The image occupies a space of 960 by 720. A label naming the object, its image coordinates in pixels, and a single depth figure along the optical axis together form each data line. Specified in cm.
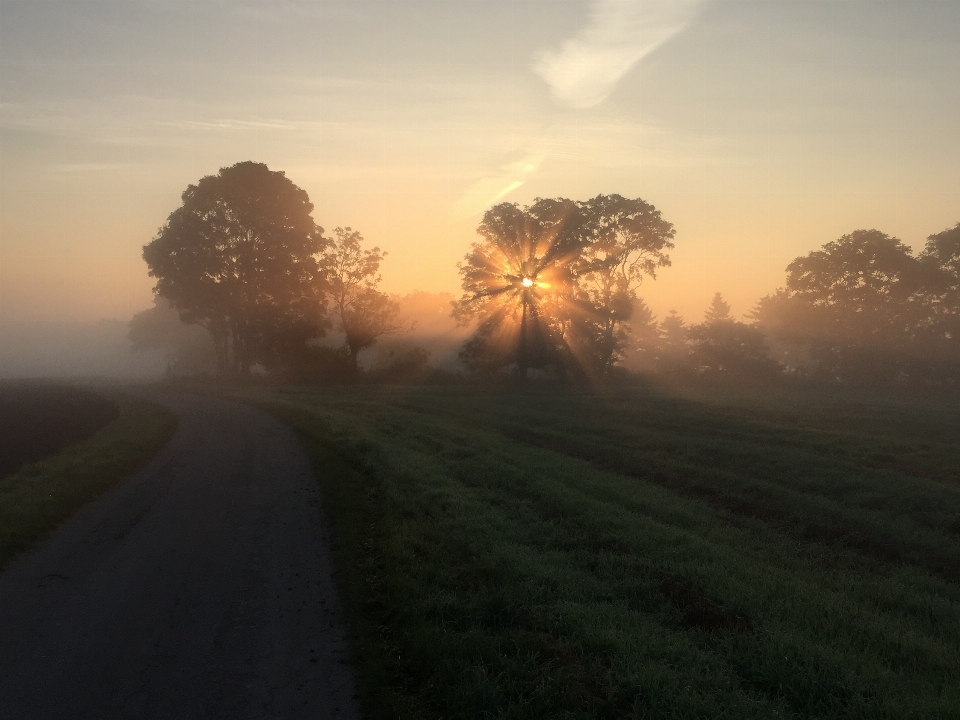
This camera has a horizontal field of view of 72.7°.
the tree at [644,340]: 8068
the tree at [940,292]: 6725
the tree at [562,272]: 6284
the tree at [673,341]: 7336
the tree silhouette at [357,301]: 6094
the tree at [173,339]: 7925
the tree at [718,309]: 14250
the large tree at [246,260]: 5659
